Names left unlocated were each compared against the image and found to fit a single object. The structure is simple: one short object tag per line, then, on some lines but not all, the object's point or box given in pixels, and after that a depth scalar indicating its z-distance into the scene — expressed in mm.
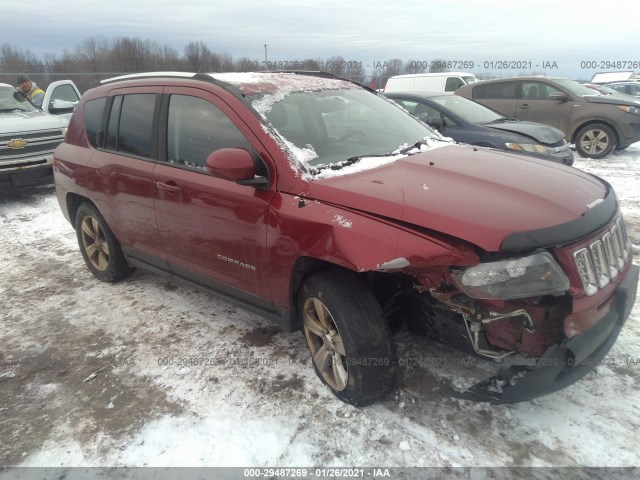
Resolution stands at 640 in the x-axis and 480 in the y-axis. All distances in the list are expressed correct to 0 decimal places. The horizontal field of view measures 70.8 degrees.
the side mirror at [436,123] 4782
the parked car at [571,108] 9164
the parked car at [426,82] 13711
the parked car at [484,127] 6387
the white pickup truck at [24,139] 7121
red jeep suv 2078
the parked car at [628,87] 19672
